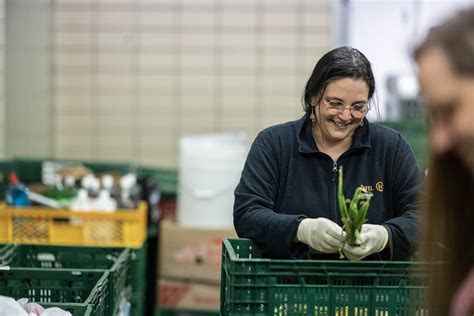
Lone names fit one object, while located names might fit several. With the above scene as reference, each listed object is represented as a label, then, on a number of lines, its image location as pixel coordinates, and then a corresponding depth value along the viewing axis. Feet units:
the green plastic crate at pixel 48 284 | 8.64
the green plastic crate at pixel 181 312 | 17.19
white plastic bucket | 17.70
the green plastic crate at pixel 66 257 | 10.28
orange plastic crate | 13.75
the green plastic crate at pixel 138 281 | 11.35
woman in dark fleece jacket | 8.96
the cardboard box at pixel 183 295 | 17.33
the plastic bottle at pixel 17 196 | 14.25
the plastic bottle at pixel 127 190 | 14.61
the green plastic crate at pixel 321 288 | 7.65
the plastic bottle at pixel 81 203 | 14.17
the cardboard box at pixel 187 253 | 17.30
